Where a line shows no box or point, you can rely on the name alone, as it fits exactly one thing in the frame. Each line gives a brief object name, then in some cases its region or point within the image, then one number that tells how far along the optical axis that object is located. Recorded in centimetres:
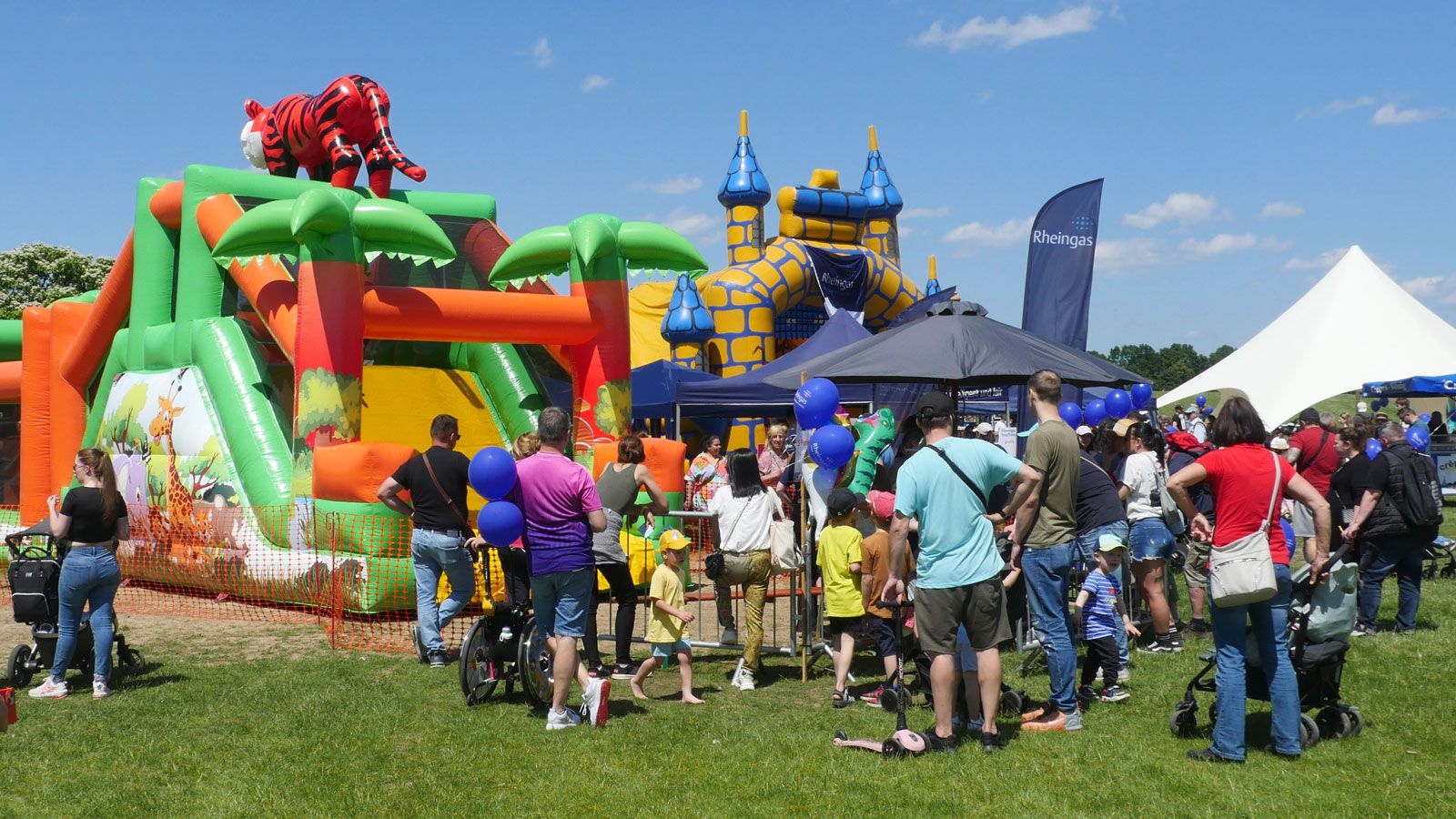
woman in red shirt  453
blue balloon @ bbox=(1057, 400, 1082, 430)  1015
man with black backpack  697
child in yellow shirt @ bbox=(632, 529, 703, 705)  593
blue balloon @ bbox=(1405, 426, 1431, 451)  1254
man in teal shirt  471
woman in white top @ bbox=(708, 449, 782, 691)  627
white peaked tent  1609
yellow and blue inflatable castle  1798
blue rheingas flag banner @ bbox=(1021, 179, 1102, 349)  1580
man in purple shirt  522
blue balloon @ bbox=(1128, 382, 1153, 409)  1452
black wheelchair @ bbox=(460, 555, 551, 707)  565
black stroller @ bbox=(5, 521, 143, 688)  628
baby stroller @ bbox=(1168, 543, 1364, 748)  488
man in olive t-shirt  509
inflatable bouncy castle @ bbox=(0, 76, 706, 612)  869
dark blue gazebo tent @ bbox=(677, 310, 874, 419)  1280
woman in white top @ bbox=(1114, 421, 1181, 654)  704
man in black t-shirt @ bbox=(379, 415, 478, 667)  679
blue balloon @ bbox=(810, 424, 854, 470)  640
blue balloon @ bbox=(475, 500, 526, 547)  531
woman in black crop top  596
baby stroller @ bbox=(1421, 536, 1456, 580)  968
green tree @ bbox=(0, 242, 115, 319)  3304
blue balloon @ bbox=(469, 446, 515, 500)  525
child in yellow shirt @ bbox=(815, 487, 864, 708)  579
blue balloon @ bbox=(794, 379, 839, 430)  728
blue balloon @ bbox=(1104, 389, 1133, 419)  1103
